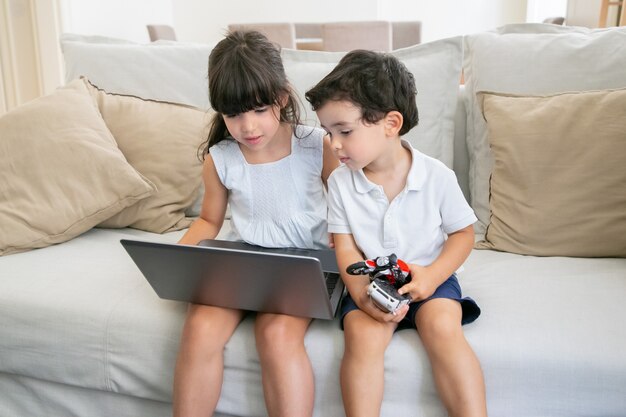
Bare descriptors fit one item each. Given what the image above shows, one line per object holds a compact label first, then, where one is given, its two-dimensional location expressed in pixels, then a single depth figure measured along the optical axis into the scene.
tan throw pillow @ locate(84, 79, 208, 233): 1.68
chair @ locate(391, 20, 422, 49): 4.06
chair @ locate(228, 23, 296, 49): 3.88
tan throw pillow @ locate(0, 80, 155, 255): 1.53
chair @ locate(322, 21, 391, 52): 3.76
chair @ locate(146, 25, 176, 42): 4.19
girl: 1.12
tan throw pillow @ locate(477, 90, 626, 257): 1.42
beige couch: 1.11
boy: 1.06
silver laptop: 1.00
